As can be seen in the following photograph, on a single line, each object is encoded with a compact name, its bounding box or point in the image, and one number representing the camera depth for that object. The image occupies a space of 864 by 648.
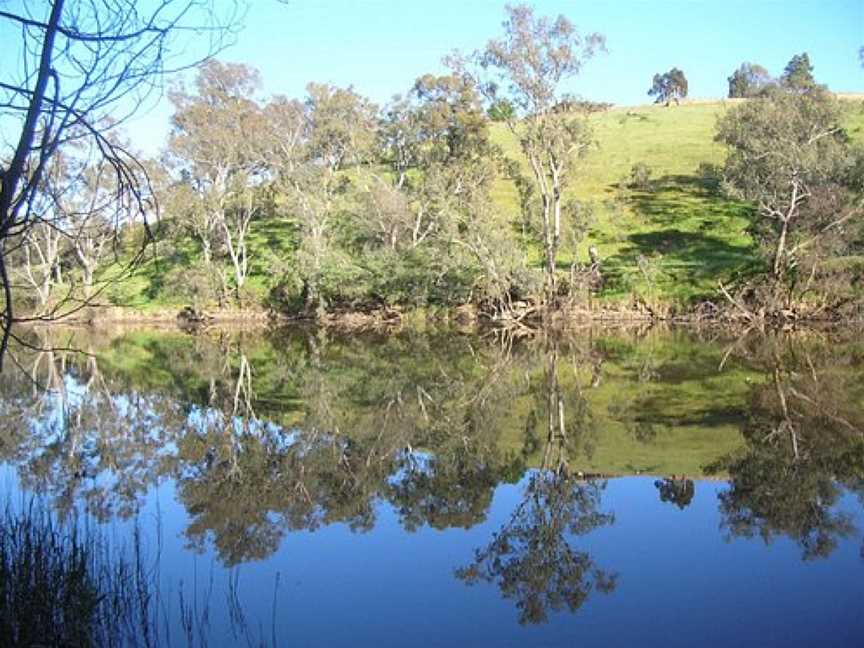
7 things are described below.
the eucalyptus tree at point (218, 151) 43.34
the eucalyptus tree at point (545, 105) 34.12
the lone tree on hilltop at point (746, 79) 85.03
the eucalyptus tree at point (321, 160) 42.72
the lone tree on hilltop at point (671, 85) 93.38
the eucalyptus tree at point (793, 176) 31.39
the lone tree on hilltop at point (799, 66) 75.06
